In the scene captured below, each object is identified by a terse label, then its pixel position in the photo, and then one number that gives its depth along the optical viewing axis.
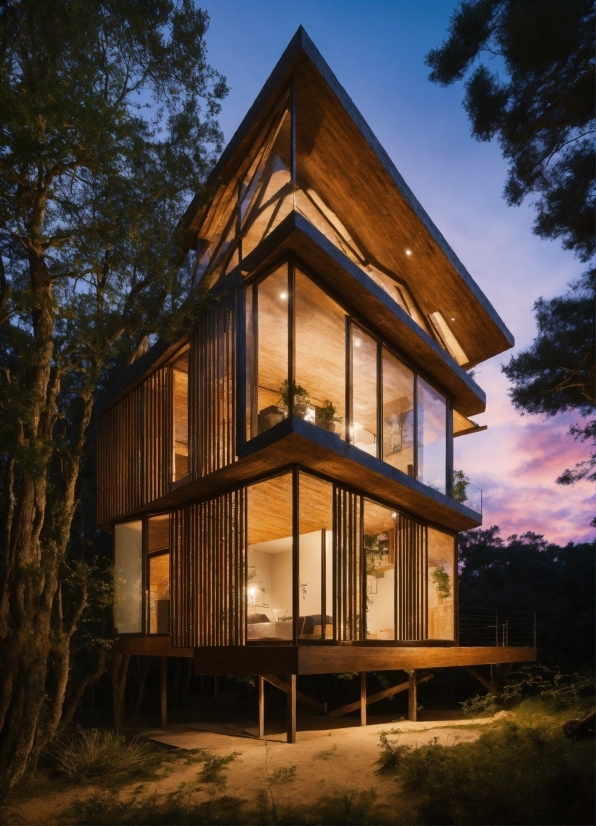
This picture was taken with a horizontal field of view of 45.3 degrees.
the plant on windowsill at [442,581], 14.18
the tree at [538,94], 8.41
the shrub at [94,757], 9.59
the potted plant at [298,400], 9.60
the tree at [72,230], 9.35
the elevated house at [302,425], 9.95
